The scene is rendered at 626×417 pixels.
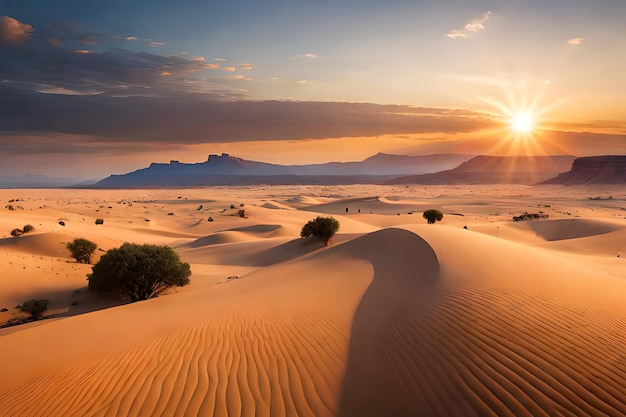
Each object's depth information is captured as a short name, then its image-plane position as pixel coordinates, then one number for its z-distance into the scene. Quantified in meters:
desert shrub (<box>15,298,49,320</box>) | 13.20
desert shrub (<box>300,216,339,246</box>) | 27.03
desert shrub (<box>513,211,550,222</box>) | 41.16
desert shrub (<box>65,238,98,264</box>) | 22.66
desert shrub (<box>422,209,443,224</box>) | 39.22
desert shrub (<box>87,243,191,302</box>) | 14.91
